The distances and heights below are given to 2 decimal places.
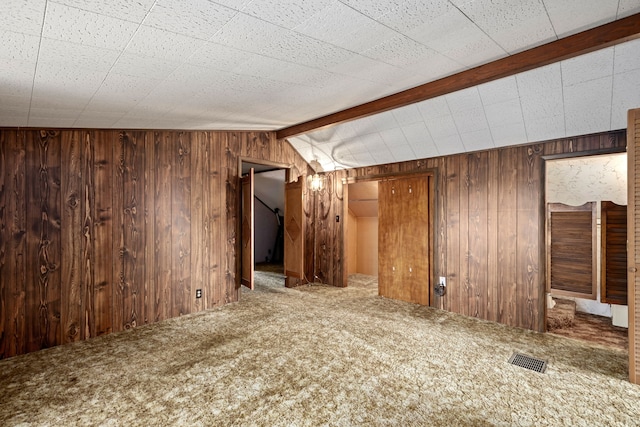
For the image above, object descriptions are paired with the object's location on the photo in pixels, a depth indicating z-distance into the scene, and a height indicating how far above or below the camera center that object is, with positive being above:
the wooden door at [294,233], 4.92 -0.36
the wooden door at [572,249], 4.22 -0.60
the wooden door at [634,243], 2.23 -0.26
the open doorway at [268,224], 6.20 -0.32
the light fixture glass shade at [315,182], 5.45 +0.53
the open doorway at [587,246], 3.52 -0.52
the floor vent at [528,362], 2.47 -1.31
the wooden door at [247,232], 4.04 -0.27
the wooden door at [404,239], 4.23 -0.43
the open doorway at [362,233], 5.80 -0.45
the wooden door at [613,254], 3.48 -0.54
